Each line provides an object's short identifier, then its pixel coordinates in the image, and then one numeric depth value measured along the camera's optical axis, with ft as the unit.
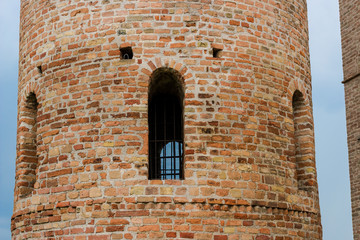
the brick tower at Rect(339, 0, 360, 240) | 50.42
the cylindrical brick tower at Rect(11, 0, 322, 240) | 23.70
